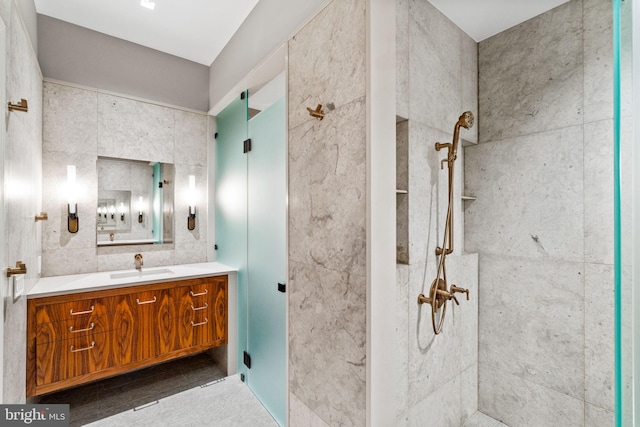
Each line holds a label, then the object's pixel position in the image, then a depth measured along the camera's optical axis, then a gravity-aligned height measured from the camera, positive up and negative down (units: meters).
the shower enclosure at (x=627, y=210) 0.45 +0.01
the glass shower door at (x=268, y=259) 1.89 -0.33
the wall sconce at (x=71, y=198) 2.24 +0.11
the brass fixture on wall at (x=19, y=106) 1.23 +0.46
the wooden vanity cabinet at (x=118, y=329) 1.82 -0.83
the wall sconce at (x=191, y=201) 2.82 +0.12
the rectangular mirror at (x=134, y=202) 2.46 +0.09
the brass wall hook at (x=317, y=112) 1.34 +0.47
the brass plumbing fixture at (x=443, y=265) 1.44 -0.27
